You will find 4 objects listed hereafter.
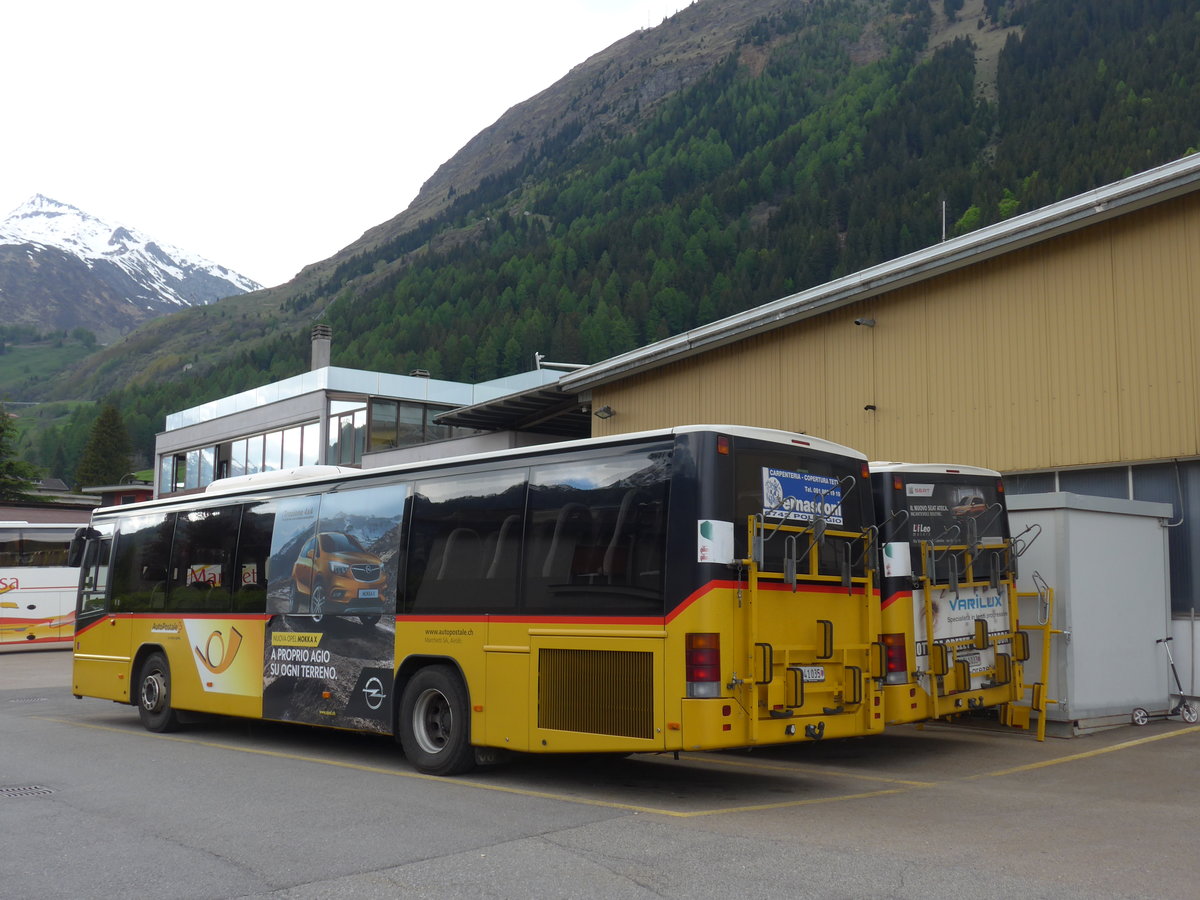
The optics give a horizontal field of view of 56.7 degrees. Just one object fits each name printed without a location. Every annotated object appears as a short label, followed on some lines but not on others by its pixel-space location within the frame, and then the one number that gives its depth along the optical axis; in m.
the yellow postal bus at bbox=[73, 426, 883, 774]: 8.69
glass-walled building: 40.00
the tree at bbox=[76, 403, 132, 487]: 122.31
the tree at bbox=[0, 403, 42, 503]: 72.31
